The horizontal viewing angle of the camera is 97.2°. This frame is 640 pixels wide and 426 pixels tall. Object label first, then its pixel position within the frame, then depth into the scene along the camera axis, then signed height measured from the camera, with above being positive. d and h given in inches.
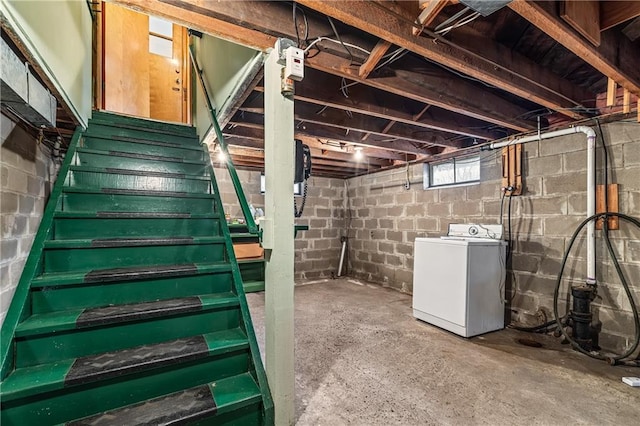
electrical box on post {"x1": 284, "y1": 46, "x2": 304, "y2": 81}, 55.2 +30.6
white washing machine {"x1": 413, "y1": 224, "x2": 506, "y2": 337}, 110.3 -26.3
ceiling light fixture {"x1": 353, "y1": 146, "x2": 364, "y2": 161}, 152.3 +36.3
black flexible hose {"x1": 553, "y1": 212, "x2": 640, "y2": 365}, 88.4 -23.7
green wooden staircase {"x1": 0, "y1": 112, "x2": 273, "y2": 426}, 46.2 -19.2
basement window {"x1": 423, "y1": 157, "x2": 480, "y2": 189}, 144.0 +25.6
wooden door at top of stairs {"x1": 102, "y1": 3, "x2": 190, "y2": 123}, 143.3 +85.5
